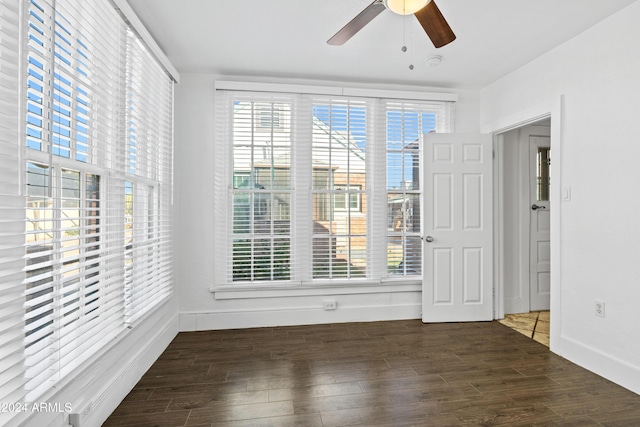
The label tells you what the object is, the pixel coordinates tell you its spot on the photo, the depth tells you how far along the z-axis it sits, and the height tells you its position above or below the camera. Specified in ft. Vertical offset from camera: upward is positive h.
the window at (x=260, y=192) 11.78 +0.76
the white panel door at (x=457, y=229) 12.24 -0.53
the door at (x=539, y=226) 13.44 -0.46
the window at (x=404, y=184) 12.64 +1.16
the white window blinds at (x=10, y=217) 4.13 -0.05
